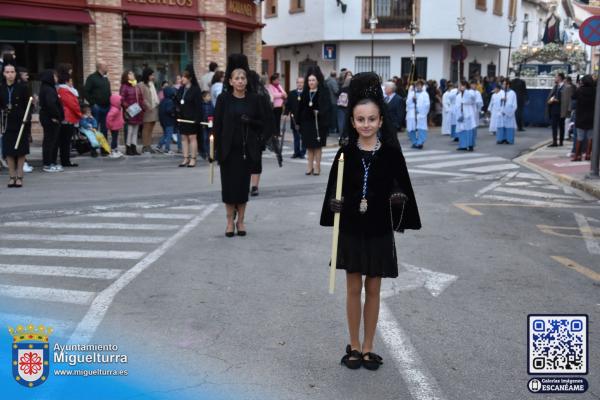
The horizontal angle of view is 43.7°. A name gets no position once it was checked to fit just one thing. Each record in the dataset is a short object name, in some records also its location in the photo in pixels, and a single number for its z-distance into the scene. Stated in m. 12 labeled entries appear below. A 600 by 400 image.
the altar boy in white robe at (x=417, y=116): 20.64
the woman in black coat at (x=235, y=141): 8.70
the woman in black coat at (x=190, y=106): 15.27
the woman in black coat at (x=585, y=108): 16.06
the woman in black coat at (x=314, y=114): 14.17
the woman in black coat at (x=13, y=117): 12.12
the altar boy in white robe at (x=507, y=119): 22.06
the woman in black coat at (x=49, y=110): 13.95
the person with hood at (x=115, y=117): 17.48
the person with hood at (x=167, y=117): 18.33
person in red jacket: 15.30
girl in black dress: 4.74
